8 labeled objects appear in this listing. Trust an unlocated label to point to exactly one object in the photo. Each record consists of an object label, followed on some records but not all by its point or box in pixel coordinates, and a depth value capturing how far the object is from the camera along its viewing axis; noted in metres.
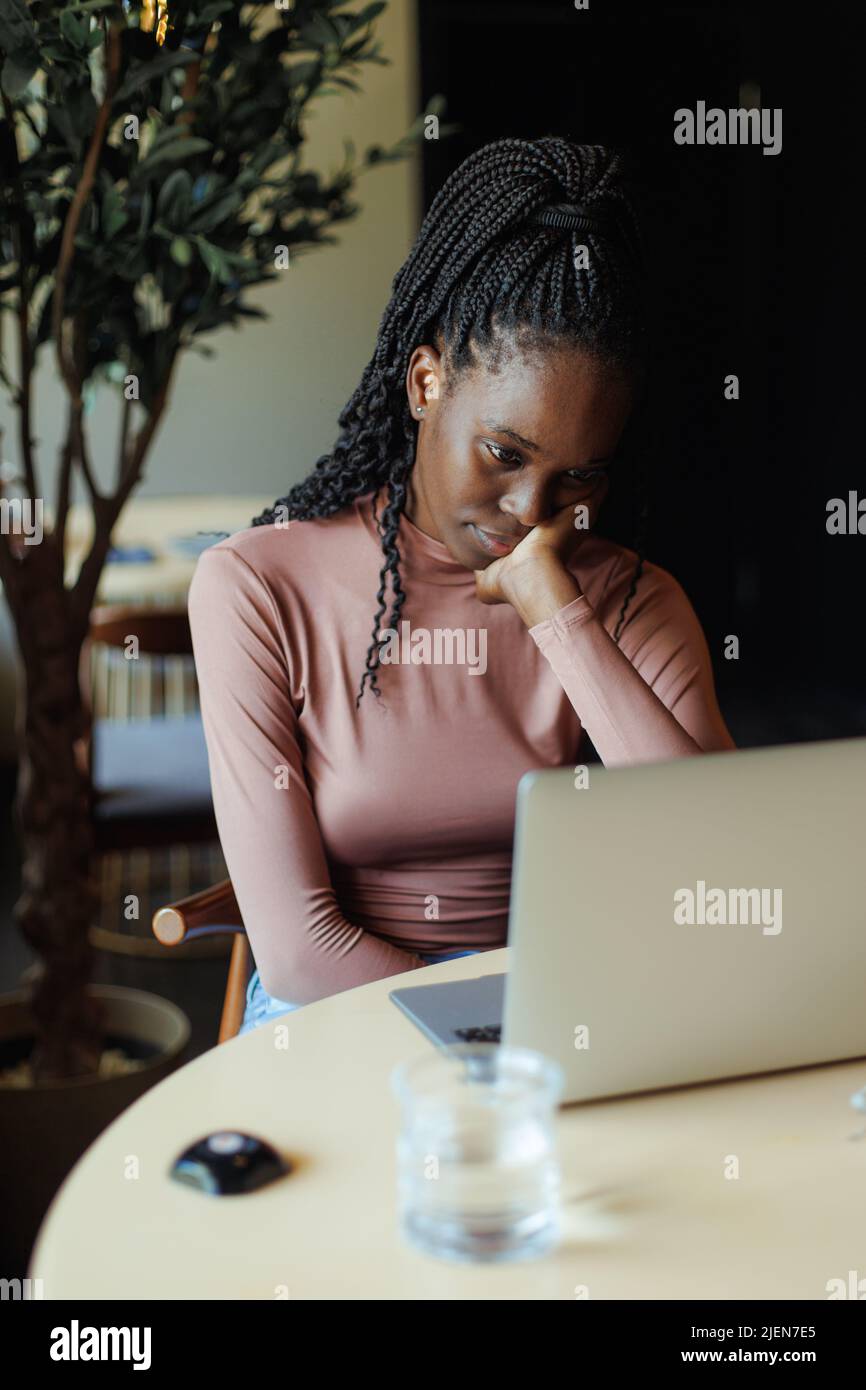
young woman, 1.22
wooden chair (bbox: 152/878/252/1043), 1.26
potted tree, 1.47
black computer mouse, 0.73
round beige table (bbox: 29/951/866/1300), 0.66
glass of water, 0.67
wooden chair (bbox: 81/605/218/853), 2.33
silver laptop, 0.73
